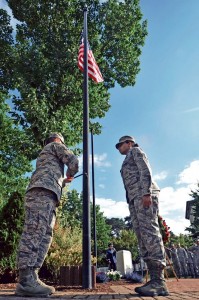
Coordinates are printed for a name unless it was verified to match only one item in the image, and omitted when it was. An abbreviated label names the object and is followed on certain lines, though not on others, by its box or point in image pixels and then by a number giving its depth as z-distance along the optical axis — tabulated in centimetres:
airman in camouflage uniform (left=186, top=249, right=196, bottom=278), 1440
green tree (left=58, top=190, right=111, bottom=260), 5791
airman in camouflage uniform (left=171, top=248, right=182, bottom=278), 1431
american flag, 845
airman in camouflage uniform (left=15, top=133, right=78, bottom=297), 353
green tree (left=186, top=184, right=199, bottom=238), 2623
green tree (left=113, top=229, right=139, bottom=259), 4950
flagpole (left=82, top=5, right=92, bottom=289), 504
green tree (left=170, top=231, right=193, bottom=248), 3525
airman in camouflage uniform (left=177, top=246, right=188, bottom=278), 1434
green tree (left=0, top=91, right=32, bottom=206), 2028
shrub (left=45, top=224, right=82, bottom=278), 735
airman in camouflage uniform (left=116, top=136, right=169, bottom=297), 385
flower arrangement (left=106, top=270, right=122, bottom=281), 844
